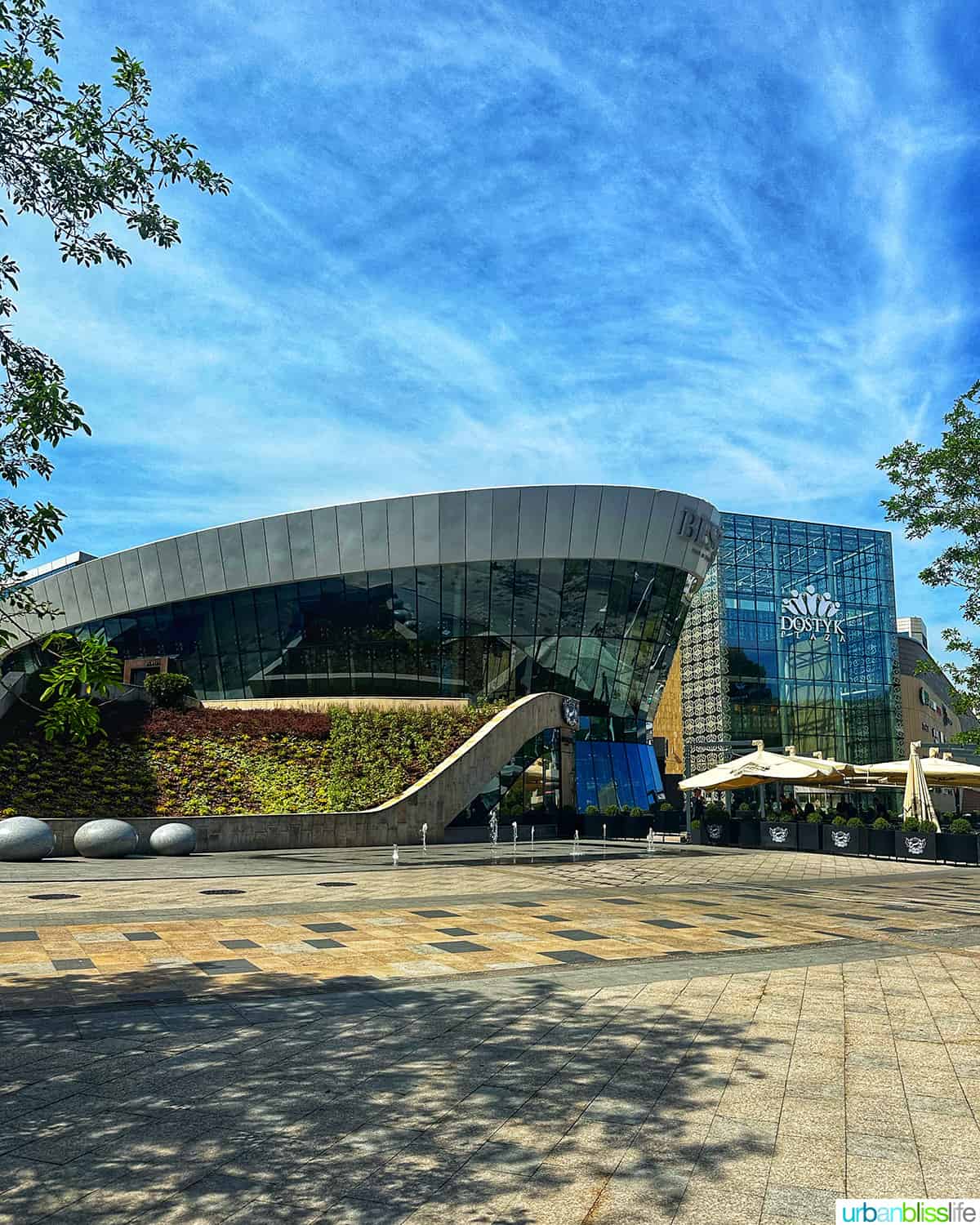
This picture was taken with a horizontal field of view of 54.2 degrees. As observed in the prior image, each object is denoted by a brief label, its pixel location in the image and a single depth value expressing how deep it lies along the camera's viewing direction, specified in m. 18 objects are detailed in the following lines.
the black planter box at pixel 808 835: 28.53
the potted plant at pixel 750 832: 30.45
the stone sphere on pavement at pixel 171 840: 23.17
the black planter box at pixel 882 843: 26.09
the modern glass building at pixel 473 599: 40.53
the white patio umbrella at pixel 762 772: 27.91
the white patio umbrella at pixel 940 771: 27.61
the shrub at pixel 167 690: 36.50
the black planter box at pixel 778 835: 29.38
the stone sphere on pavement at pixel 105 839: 22.14
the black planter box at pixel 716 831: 30.88
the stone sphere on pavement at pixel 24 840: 20.34
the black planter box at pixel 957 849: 23.92
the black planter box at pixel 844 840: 27.16
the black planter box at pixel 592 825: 34.25
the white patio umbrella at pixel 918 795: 26.67
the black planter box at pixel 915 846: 24.89
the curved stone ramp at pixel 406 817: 25.56
